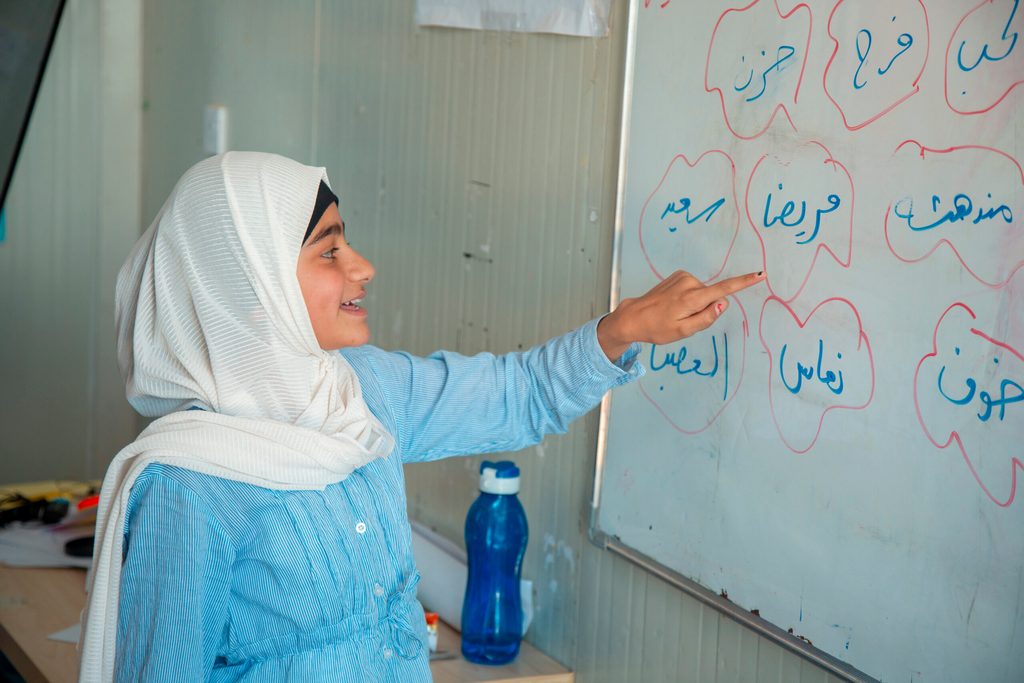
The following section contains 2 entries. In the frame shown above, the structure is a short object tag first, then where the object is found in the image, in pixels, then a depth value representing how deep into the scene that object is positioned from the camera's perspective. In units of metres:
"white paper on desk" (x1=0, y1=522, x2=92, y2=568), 2.17
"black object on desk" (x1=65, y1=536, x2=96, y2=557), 2.19
